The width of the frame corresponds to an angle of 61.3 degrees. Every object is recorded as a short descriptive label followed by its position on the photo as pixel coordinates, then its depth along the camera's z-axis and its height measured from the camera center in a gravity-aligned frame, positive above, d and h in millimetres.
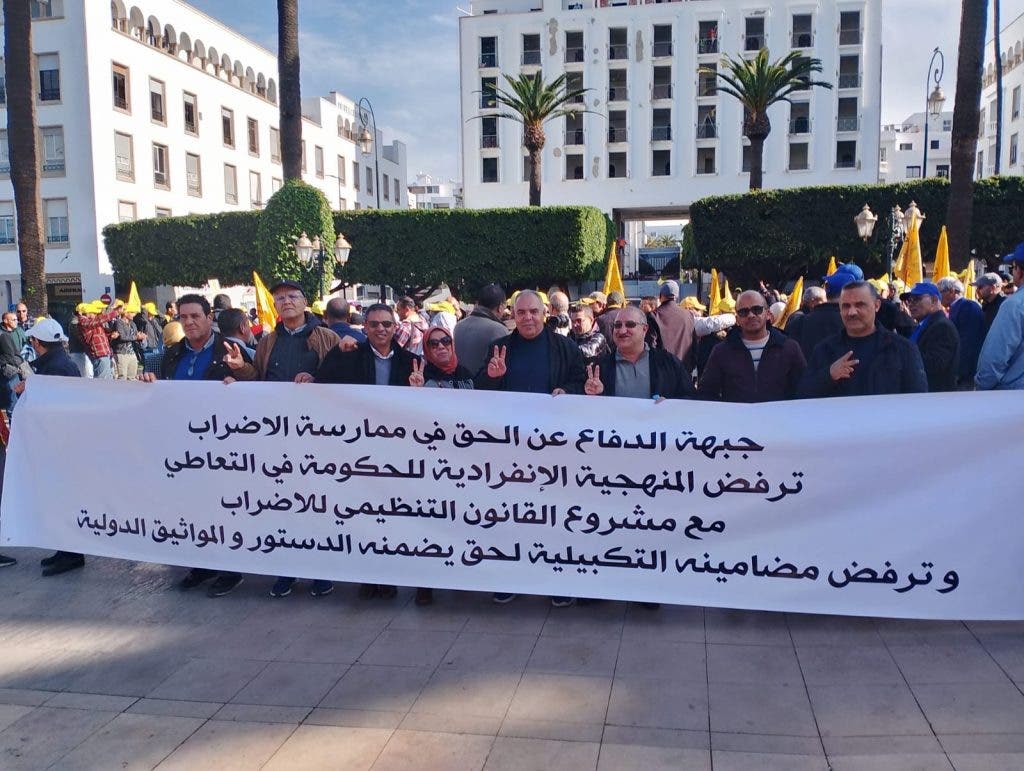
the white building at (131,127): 35031 +7802
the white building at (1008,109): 52406 +11775
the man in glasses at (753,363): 4965 -390
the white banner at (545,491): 4016 -993
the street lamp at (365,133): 27288 +5244
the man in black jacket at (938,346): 5973 -359
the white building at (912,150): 85125 +14600
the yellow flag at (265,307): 10305 -93
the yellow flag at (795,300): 10253 -57
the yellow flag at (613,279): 13367 +274
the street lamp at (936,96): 27931 +6468
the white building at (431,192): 102494 +13731
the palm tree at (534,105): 37906 +8515
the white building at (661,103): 51719 +11769
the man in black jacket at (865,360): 4383 -335
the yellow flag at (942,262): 12414 +465
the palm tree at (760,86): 34344 +8567
